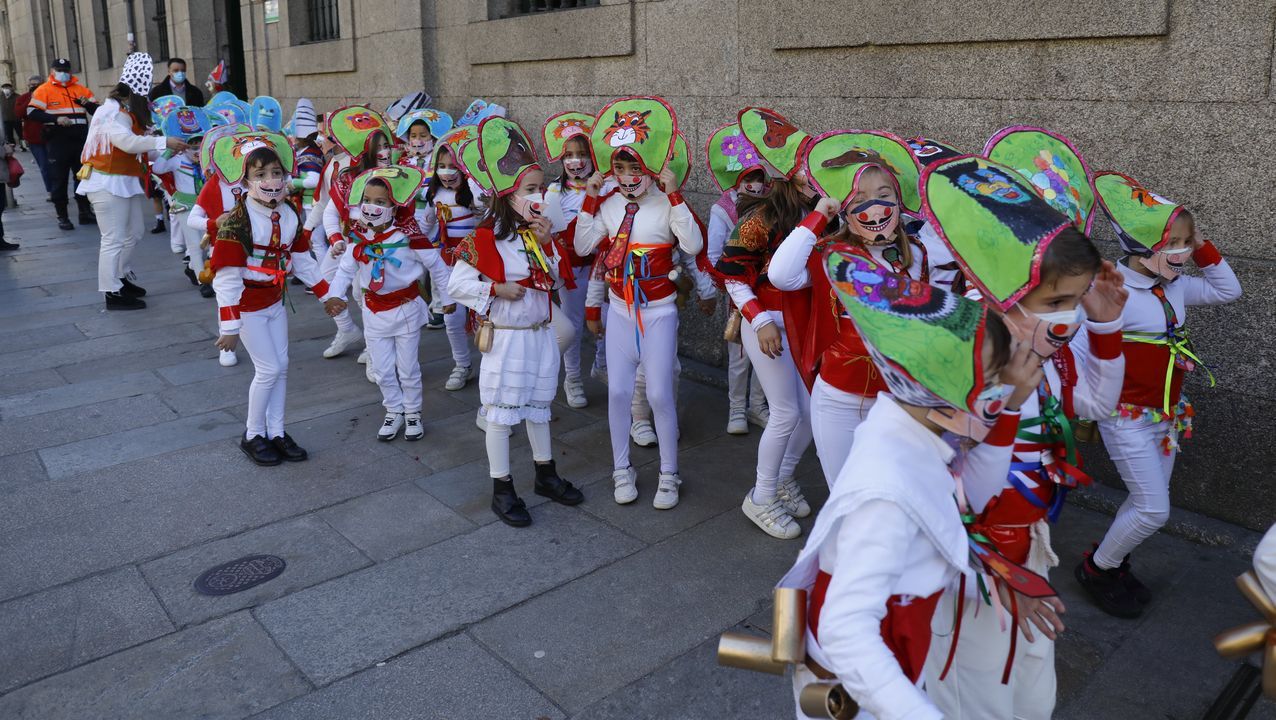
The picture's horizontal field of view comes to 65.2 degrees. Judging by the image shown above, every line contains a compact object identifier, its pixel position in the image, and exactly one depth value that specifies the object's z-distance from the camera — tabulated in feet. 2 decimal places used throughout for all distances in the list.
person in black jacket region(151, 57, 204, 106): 44.75
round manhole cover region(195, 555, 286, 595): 14.17
